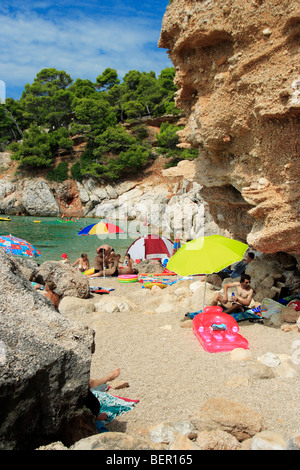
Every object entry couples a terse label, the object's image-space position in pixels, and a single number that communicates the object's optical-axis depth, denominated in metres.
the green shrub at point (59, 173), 50.60
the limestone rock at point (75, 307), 7.89
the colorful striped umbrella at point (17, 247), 14.20
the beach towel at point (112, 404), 3.67
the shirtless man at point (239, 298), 7.44
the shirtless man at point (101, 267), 13.80
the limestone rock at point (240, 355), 5.11
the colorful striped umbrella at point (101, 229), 13.79
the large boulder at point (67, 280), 9.67
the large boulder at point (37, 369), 2.33
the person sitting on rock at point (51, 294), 7.34
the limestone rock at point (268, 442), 2.82
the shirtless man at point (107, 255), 14.34
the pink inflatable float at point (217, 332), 5.56
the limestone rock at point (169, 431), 3.08
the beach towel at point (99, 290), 10.91
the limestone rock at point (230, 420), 3.19
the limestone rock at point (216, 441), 2.92
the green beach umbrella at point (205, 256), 6.63
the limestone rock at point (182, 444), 2.79
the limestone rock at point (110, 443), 2.47
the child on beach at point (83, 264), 14.76
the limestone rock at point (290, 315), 6.67
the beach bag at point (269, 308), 7.27
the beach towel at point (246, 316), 7.09
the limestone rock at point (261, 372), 4.44
